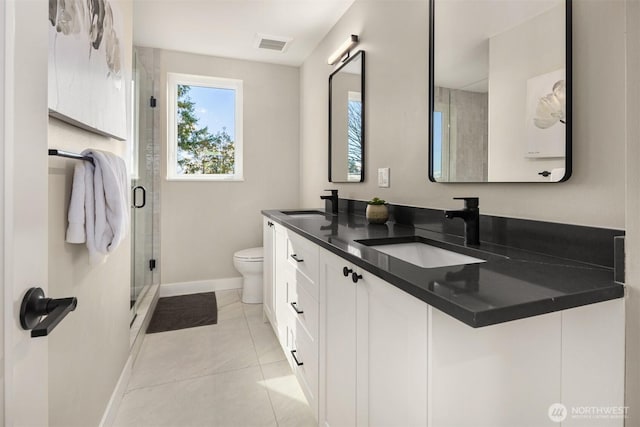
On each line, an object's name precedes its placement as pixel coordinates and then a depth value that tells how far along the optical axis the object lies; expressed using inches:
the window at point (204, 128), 131.8
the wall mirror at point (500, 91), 41.9
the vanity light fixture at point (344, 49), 93.7
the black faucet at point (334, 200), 101.9
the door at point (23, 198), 19.7
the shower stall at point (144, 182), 107.3
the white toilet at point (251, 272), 119.6
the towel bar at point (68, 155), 37.2
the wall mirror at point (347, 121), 93.4
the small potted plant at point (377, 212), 73.2
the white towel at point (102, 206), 45.0
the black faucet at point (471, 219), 49.5
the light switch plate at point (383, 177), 81.5
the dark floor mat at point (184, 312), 105.1
